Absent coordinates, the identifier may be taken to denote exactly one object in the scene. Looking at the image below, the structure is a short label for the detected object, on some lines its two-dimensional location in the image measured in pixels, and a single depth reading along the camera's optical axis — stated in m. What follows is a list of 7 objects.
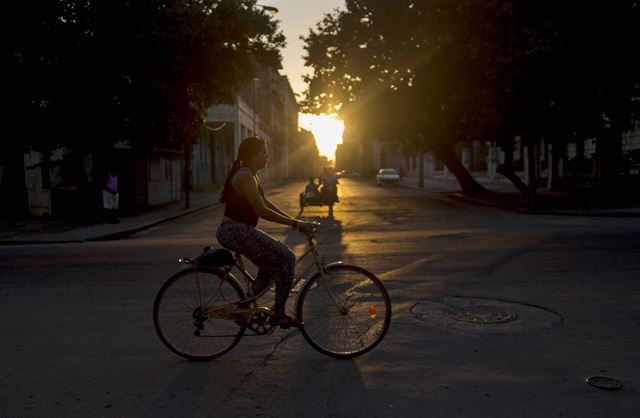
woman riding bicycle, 4.73
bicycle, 4.90
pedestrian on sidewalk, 19.62
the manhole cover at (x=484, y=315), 5.75
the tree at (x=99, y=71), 17.81
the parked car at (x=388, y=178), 51.53
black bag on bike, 4.82
